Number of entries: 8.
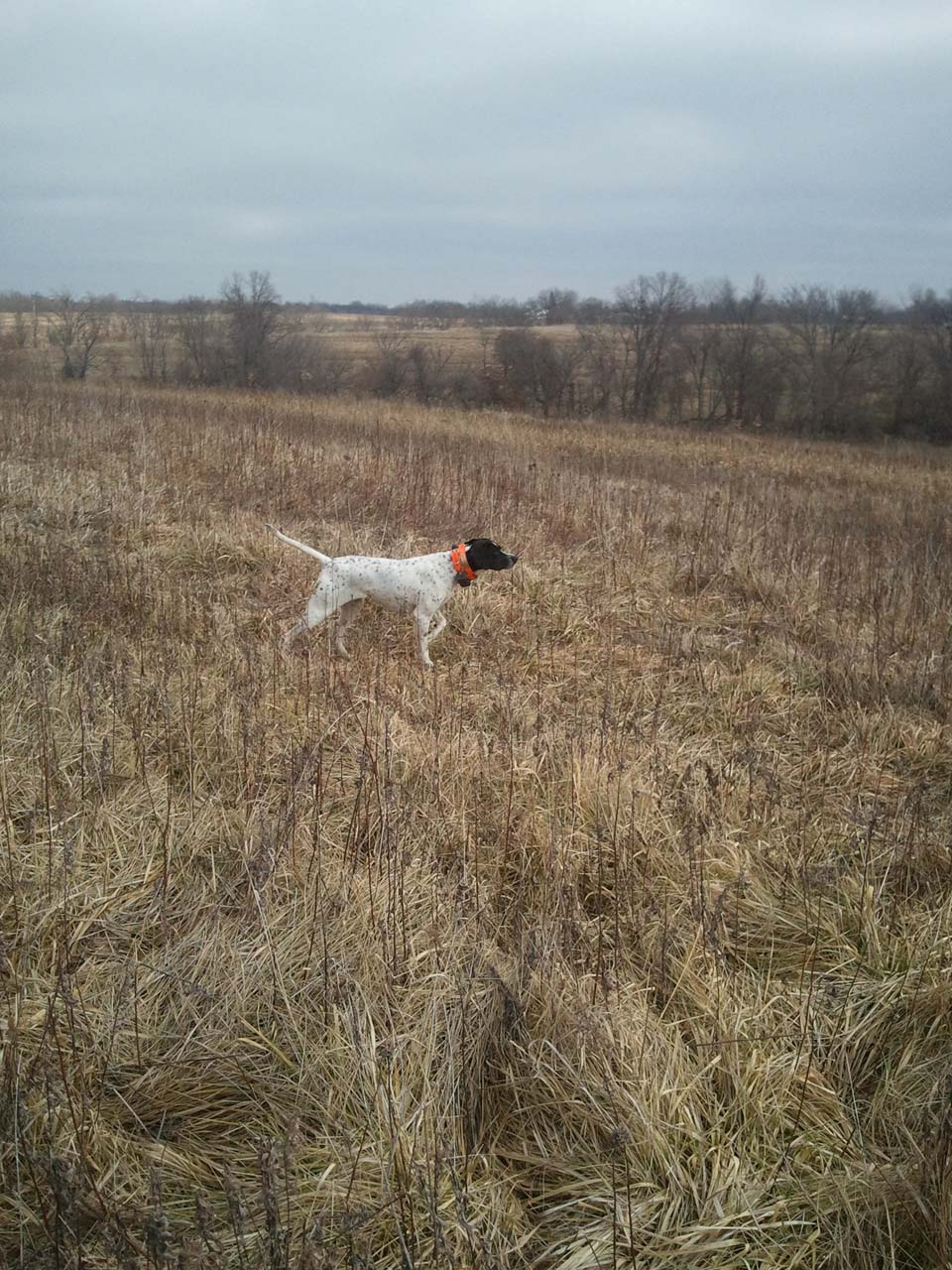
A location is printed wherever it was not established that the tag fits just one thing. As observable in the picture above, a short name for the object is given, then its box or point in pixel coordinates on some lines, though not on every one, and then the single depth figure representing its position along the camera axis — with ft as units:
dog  15.89
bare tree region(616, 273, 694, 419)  108.58
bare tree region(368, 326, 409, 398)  100.89
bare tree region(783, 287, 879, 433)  102.73
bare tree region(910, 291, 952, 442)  100.17
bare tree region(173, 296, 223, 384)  96.17
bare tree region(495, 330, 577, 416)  104.32
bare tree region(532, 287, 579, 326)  144.77
